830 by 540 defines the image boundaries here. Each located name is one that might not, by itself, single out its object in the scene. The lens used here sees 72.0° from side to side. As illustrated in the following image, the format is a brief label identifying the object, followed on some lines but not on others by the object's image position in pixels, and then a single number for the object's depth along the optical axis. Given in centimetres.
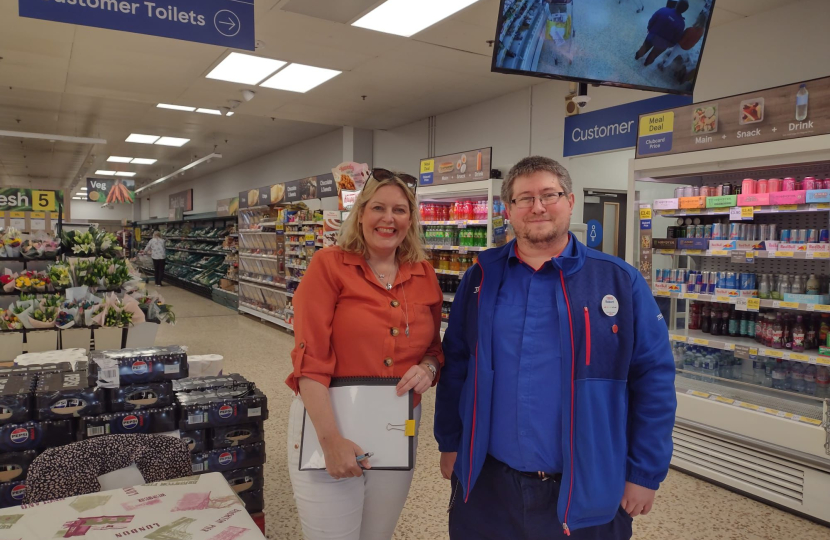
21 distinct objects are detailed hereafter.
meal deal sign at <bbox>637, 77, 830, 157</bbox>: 327
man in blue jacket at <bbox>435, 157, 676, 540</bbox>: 163
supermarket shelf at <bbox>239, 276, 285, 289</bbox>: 1024
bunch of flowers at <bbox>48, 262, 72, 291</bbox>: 507
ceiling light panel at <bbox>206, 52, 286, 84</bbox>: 639
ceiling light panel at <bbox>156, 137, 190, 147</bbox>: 1251
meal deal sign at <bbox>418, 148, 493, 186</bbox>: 593
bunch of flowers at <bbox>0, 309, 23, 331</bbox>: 454
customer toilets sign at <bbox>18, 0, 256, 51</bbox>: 294
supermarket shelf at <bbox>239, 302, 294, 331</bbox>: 976
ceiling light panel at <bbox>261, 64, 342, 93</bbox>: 675
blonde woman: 172
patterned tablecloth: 148
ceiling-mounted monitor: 272
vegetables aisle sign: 1530
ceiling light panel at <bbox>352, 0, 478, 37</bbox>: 482
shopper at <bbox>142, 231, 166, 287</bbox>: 1727
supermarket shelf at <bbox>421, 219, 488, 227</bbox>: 599
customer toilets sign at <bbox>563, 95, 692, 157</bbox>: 545
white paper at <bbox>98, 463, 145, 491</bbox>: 188
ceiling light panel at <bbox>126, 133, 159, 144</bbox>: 1210
